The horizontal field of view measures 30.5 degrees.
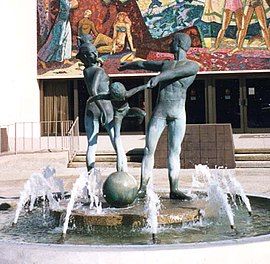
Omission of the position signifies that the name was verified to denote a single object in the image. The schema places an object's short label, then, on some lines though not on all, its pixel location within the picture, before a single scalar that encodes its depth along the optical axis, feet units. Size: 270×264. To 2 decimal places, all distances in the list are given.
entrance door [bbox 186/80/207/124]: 73.31
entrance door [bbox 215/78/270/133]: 72.54
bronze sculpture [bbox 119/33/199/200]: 20.79
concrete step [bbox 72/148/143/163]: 46.37
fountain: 13.05
